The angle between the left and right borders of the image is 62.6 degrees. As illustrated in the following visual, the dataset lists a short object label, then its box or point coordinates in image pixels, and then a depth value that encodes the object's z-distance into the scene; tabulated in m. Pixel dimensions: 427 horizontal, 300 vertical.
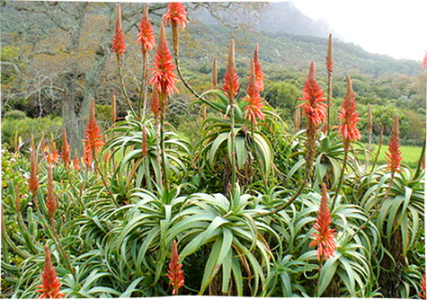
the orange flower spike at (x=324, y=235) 1.25
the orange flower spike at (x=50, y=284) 1.17
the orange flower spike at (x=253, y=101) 1.76
